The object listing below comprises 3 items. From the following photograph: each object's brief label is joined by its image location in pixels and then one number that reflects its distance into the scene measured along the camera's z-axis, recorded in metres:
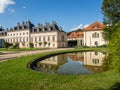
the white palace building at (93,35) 31.13
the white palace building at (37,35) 36.27
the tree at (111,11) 16.40
